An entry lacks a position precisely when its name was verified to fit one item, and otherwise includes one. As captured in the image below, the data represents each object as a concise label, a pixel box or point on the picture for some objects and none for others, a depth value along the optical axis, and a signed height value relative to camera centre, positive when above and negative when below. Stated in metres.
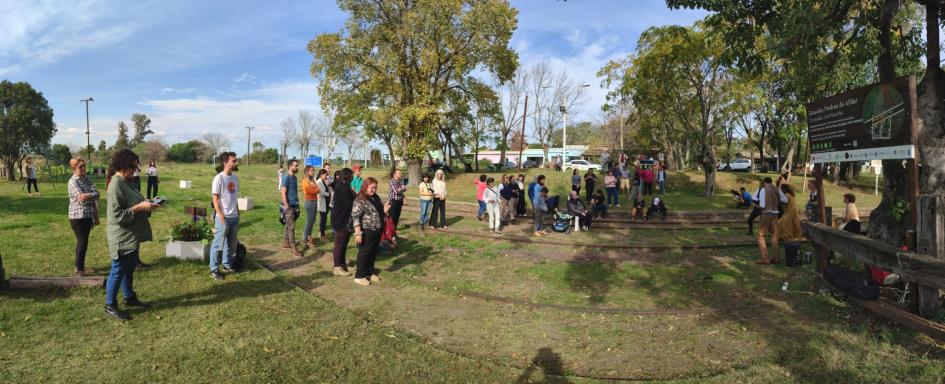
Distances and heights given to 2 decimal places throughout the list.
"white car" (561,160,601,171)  44.76 +1.17
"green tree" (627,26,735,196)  20.41 +4.19
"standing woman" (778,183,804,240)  9.75 -1.00
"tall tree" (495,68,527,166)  43.09 +4.40
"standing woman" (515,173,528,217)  15.68 -0.74
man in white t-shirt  6.59 -0.43
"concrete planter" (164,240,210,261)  7.66 -1.14
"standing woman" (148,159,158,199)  16.61 +0.06
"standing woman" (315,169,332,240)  10.32 -0.41
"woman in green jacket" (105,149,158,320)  4.97 -0.49
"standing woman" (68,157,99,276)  6.25 -0.38
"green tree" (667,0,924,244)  6.81 +2.14
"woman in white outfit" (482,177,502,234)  12.59 -0.70
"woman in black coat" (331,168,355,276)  7.66 -0.75
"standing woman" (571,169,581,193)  17.74 -0.11
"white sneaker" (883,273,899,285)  5.90 -1.27
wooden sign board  5.26 +0.61
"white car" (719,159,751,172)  52.84 +1.16
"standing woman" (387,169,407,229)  10.56 -0.38
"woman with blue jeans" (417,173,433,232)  12.33 -0.52
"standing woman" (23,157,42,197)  18.19 +0.14
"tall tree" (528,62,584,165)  50.13 +5.14
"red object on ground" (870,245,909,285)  6.04 -1.25
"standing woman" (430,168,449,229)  12.80 -0.57
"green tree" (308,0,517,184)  25.22 +6.51
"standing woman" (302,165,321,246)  9.30 -0.34
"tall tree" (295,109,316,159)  69.56 +5.26
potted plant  7.67 -1.00
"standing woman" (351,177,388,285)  7.16 -0.68
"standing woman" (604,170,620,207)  17.58 -0.29
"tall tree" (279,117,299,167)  71.44 +4.76
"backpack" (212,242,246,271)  7.29 -1.24
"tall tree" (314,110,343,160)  63.72 +4.96
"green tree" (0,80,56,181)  30.06 +3.64
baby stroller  13.02 -1.27
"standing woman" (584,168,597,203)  18.17 -0.26
